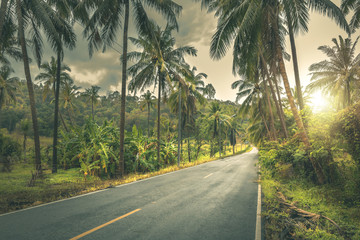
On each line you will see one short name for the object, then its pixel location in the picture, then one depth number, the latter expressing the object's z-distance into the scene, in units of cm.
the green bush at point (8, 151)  1566
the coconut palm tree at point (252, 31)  773
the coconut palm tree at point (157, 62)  1512
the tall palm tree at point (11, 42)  1145
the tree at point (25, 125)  2469
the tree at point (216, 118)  3501
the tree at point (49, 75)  2406
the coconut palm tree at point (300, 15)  787
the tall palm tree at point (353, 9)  1217
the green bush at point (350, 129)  553
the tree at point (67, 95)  3006
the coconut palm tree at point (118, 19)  1069
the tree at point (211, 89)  5607
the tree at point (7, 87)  2581
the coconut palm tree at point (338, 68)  1831
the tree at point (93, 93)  4309
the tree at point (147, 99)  3797
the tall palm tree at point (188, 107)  2580
